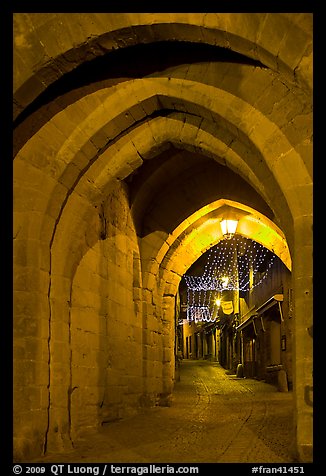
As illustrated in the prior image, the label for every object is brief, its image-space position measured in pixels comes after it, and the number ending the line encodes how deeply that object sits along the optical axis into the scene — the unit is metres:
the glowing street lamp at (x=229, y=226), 10.96
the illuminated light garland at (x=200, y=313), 29.58
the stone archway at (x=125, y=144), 4.41
